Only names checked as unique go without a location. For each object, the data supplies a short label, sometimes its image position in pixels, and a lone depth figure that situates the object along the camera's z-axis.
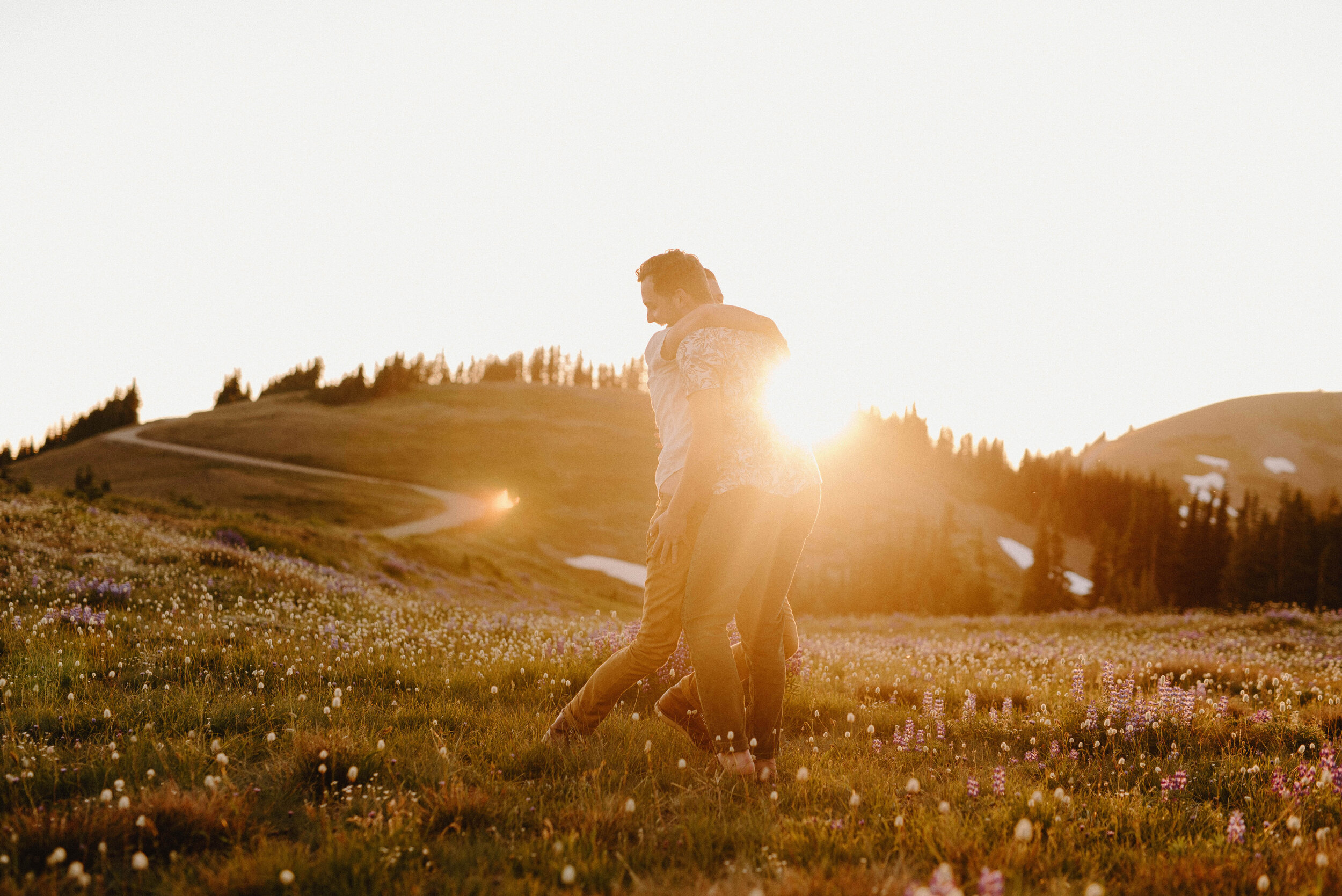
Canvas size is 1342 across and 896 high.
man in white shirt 4.66
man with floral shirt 4.39
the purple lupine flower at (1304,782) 3.79
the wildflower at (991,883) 2.31
